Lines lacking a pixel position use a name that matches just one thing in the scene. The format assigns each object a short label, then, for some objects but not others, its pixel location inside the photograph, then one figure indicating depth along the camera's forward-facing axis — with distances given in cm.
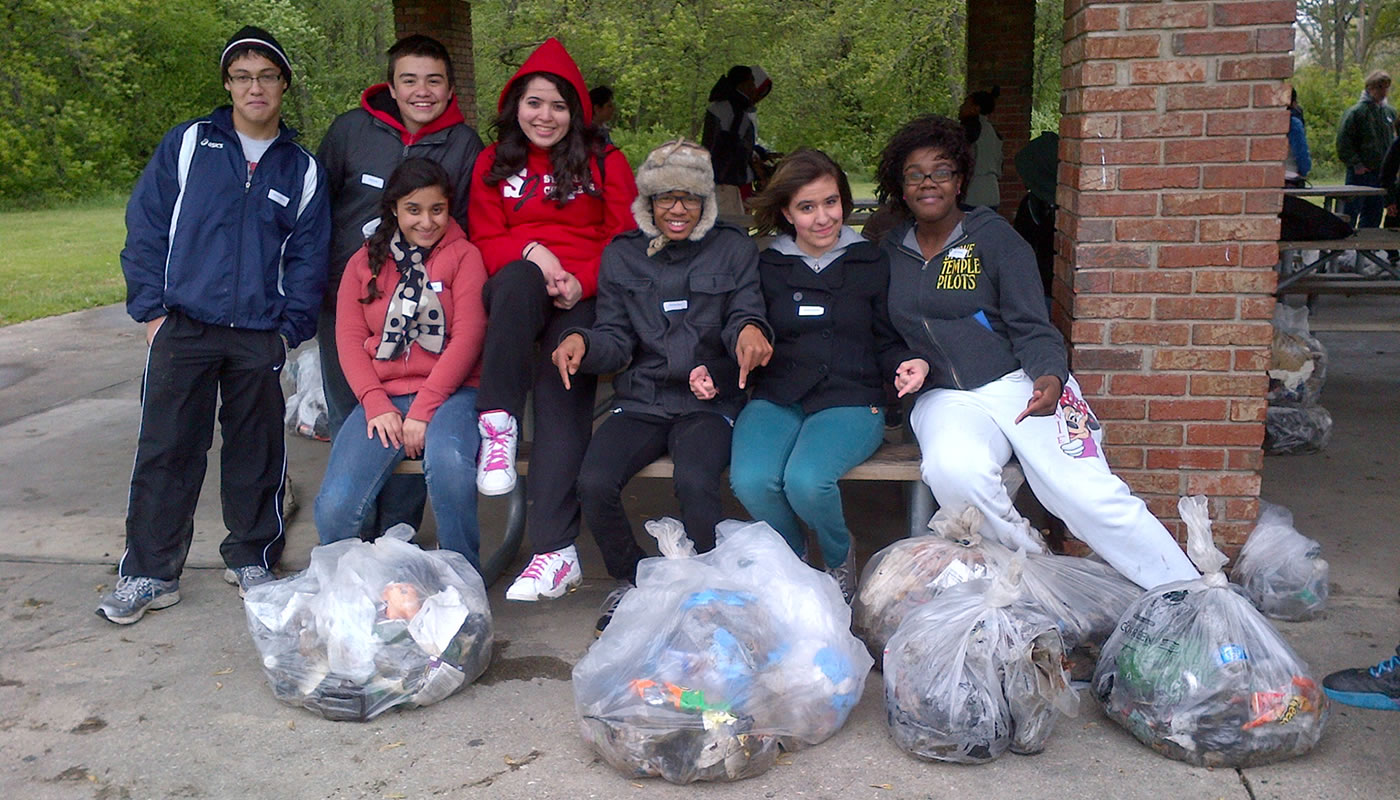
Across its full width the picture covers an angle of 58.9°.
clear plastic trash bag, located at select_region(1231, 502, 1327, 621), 379
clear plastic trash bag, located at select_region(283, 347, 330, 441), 623
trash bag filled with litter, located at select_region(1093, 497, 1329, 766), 291
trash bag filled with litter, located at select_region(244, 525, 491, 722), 328
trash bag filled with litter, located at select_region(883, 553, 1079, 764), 296
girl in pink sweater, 383
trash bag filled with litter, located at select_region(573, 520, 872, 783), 292
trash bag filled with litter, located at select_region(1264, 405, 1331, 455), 571
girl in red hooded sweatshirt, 379
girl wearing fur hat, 373
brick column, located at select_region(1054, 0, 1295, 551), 371
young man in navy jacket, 390
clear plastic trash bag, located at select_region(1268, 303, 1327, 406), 572
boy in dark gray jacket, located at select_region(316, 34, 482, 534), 418
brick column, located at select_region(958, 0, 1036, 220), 1107
